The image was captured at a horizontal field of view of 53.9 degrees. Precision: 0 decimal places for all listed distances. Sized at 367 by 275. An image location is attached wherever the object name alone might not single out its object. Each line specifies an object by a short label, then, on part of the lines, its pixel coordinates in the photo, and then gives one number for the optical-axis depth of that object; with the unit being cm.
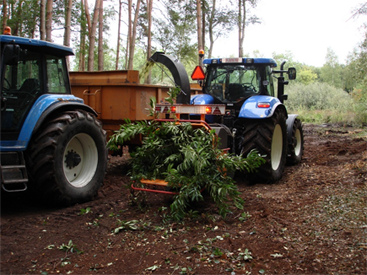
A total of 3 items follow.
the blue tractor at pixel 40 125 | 441
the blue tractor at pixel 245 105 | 587
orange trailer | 646
